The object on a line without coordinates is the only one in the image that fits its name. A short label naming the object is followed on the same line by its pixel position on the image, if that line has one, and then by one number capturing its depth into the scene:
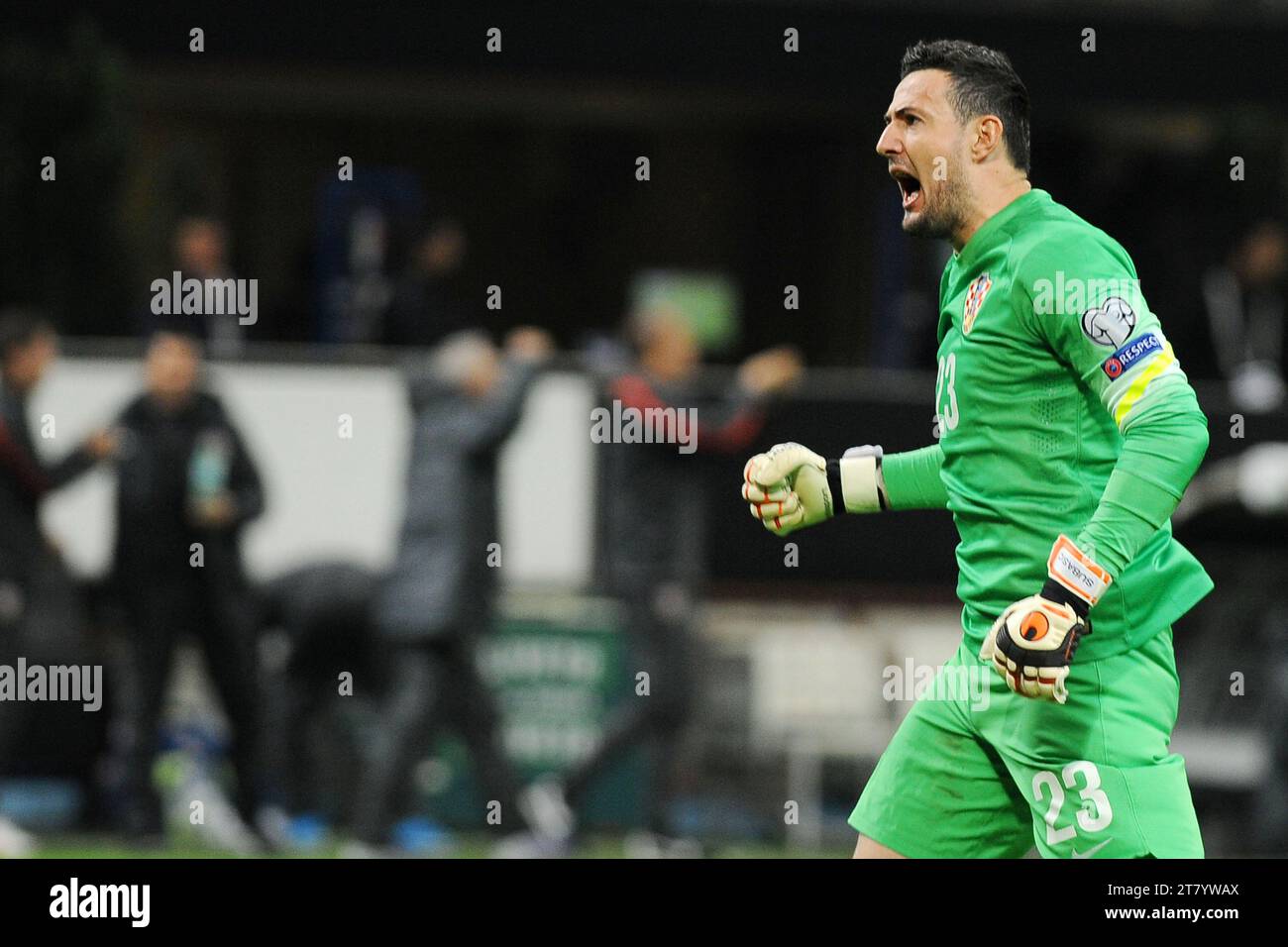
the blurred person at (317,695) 11.77
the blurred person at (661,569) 11.10
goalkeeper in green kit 4.73
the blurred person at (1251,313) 13.80
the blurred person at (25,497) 11.12
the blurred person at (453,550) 10.68
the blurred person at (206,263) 12.70
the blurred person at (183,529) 11.35
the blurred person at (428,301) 13.32
